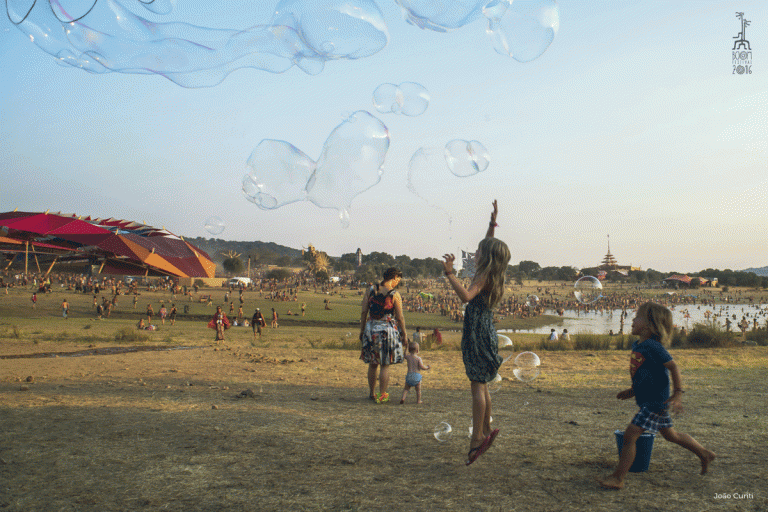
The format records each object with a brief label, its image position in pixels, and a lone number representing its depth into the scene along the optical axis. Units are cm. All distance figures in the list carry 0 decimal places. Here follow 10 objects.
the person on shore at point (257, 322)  2258
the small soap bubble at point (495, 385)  834
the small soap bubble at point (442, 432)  479
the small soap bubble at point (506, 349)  917
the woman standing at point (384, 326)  664
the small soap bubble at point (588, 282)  1662
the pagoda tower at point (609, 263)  14338
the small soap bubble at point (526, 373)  904
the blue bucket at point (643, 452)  386
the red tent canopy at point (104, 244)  5616
